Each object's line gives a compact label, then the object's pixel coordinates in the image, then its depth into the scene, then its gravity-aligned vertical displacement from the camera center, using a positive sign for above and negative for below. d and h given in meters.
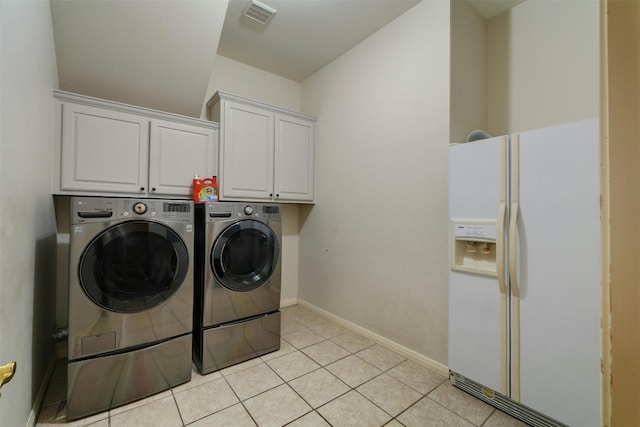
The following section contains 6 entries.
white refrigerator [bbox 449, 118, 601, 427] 1.30 -0.29
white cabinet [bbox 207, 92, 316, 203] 2.50 +0.66
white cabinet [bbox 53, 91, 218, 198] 1.89 +0.51
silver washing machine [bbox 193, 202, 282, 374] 1.98 -0.50
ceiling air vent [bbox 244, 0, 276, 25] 2.15 +1.65
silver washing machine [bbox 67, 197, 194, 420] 1.55 -0.51
